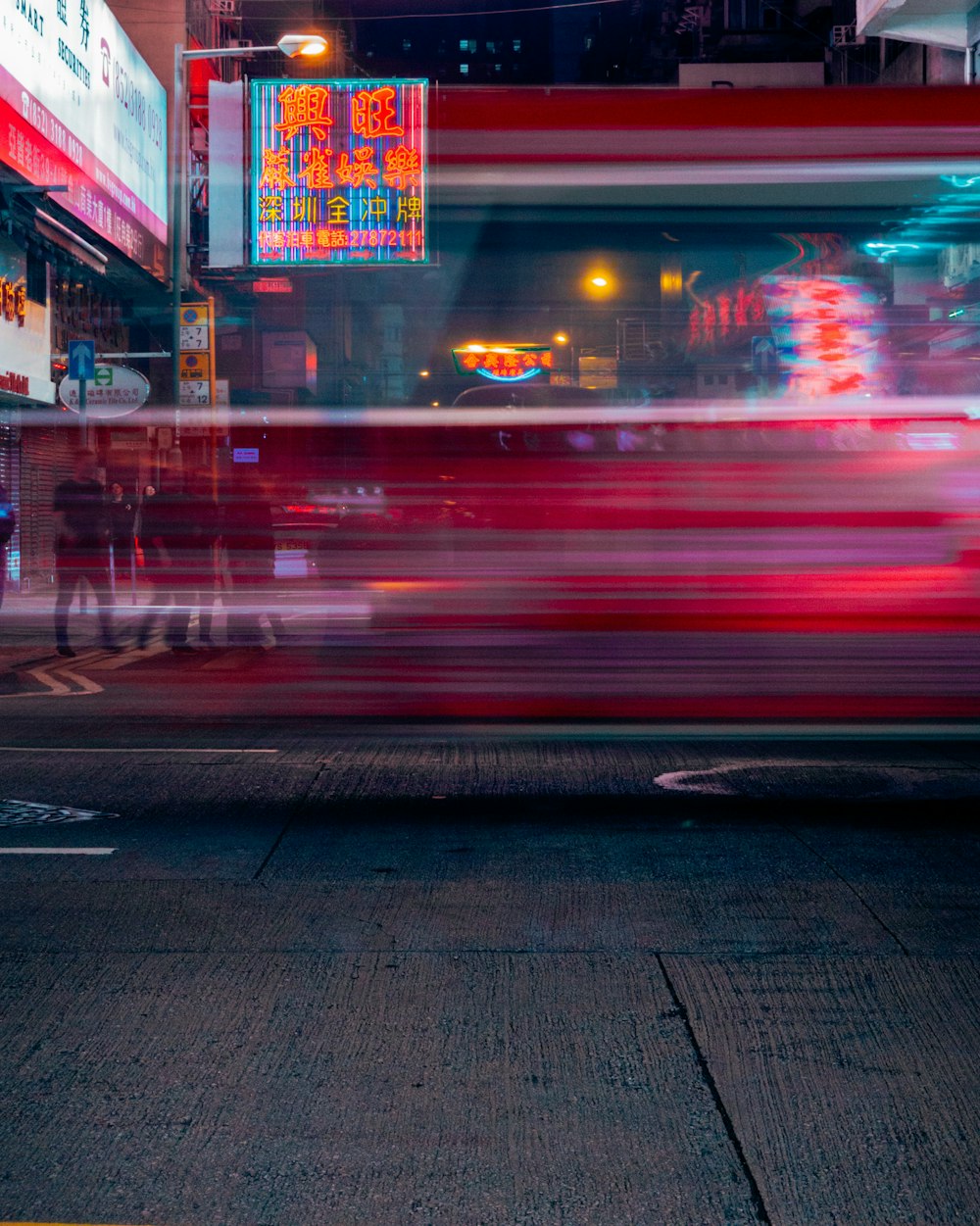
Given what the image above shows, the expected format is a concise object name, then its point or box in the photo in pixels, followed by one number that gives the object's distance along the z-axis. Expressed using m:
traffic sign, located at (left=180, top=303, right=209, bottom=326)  9.00
